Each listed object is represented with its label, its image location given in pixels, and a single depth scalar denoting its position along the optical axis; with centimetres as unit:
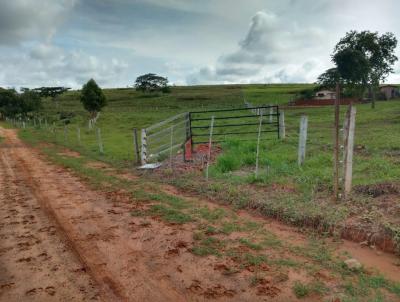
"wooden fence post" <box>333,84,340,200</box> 604
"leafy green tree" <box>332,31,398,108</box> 4466
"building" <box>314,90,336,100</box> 5446
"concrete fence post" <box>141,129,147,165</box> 1219
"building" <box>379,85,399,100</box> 5334
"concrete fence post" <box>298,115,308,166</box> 927
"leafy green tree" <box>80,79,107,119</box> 3603
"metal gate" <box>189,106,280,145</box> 1763
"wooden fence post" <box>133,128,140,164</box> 1287
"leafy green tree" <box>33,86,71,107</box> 8031
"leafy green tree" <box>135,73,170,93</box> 9538
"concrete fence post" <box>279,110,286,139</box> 1343
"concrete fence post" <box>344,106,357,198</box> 614
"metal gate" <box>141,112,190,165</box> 1222
